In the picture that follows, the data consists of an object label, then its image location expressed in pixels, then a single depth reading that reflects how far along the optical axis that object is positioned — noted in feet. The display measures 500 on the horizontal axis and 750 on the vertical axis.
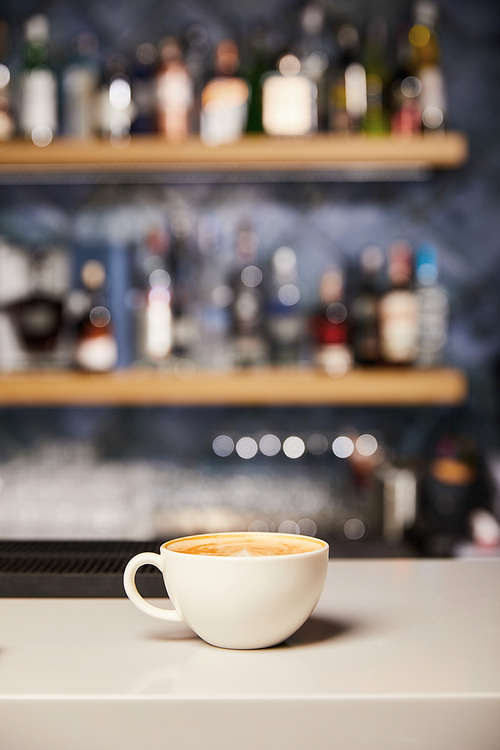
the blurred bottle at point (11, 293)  6.49
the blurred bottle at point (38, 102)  6.37
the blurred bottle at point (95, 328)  6.19
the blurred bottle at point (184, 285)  6.41
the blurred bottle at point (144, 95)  6.46
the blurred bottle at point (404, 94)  6.33
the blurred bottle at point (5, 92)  6.42
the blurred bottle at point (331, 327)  6.30
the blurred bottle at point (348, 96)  6.37
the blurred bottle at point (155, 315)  6.33
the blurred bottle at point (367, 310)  6.42
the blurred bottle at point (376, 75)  6.51
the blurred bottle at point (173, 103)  6.34
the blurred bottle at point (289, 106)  6.24
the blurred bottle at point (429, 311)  6.35
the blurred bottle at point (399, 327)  6.20
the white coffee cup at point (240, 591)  1.77
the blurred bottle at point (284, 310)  6.52
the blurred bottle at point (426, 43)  6.64
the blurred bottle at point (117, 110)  6.34
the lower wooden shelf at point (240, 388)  5.87
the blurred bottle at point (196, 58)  6.73
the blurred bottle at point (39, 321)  6.48
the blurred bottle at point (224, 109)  6.28
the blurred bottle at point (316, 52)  6.55
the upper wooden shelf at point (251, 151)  5.98
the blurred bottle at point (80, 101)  6.39
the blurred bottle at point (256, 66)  6.70
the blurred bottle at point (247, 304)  6.40
